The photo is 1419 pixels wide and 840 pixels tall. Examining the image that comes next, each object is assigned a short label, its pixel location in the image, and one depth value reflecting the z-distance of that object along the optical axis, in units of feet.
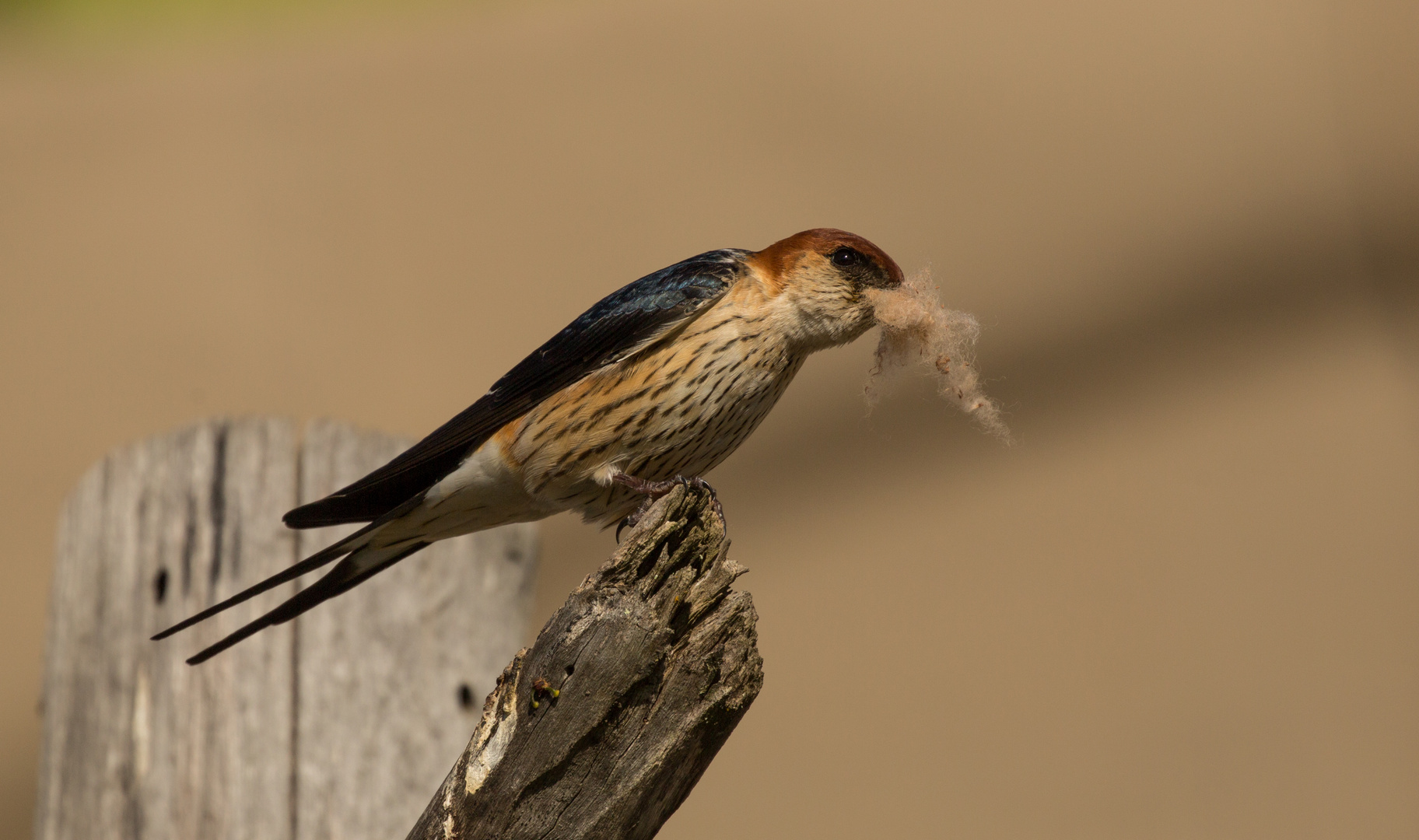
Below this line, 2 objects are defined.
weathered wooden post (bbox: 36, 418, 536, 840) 18.34
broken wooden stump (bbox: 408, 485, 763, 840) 12.48
